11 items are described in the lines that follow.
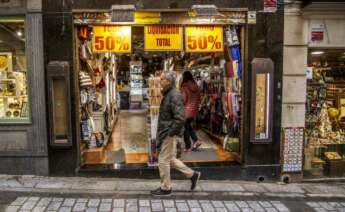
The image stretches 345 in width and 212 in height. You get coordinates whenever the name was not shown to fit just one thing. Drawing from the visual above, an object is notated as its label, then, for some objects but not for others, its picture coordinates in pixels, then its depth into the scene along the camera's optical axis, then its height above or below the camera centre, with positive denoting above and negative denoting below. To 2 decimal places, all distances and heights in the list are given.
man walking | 5.66 -0.73
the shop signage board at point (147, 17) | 6.73 +1.33
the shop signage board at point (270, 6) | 6.72 +1.54
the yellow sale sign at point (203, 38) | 7.10 +0.97
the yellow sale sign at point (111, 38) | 7.01 +0.96
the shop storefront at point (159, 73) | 6.64 +0.18
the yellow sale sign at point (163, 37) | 6.94 +0.97
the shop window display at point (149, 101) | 7.32 -0.41
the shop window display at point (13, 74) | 6.79 +0.24
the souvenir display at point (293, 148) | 6.92 -1.28
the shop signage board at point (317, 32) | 6.86 +1.04
